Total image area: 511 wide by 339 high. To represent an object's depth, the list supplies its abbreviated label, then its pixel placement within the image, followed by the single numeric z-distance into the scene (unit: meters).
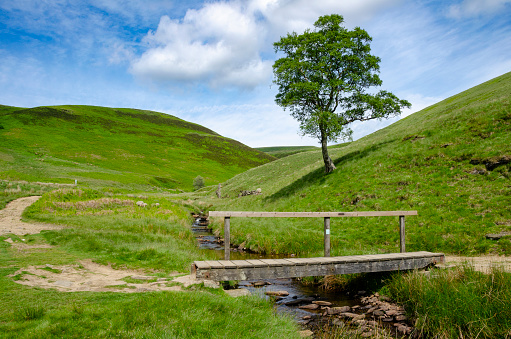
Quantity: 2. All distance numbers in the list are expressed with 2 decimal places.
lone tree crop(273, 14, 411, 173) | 29.67
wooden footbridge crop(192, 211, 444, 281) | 9.63
